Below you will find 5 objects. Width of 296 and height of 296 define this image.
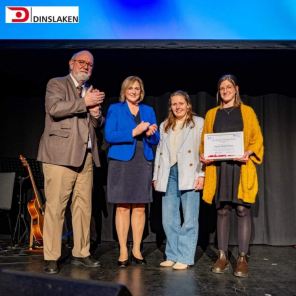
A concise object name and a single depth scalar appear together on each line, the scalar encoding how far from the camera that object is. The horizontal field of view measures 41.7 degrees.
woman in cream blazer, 3.40
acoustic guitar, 4.17
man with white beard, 3.20
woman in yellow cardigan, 3.21
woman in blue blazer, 3.40
